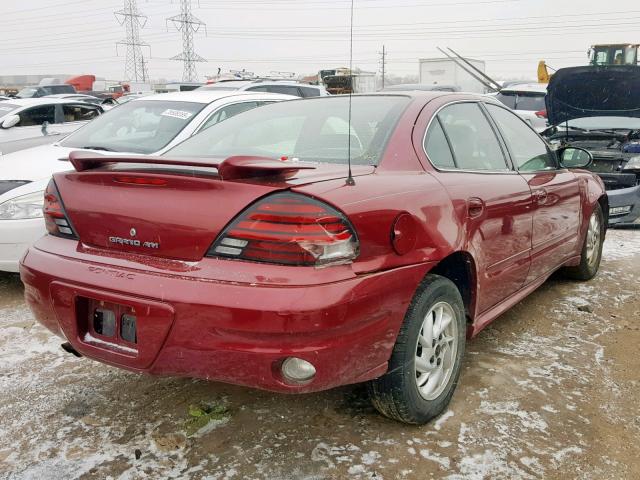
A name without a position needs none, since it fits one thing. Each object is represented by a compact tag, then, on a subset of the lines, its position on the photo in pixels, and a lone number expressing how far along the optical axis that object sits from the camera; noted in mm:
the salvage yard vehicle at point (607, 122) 6734
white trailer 24859
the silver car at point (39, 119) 7840
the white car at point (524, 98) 13703
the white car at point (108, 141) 4234
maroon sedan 2047
